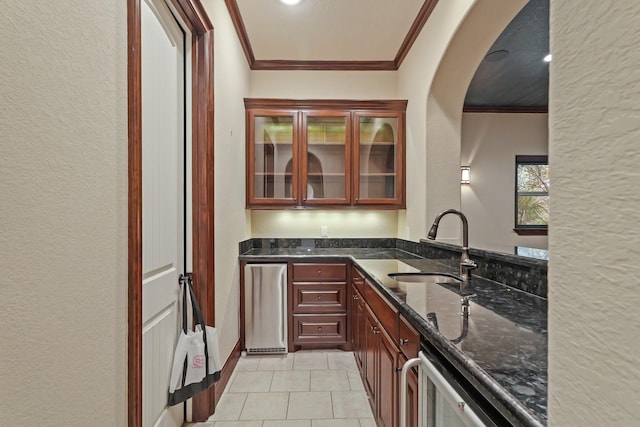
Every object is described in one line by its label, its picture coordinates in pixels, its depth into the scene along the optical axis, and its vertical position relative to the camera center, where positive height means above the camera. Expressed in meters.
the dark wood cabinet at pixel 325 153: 3.43 +0.60
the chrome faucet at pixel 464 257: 1.88 -0.26
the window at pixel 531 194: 5.07 +0.28
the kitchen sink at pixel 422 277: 2.09 -0.40
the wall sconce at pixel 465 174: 4.91 +0.56
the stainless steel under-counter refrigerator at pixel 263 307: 3.07 -0.86
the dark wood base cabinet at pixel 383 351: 1.34 -0.74
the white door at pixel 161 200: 1.55 +0.06
